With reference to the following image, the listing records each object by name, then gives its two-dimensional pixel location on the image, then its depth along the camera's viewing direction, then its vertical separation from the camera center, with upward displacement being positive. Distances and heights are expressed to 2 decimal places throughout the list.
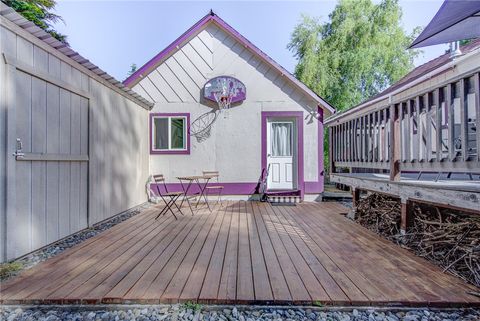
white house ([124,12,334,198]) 6.88 +1.33
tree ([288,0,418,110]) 12.56 +5.31
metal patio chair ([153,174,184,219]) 4.77 -0.75
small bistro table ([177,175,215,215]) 6.79 -0.58
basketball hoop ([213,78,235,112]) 6.78 +1.77
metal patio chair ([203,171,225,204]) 6.56 -0.63
